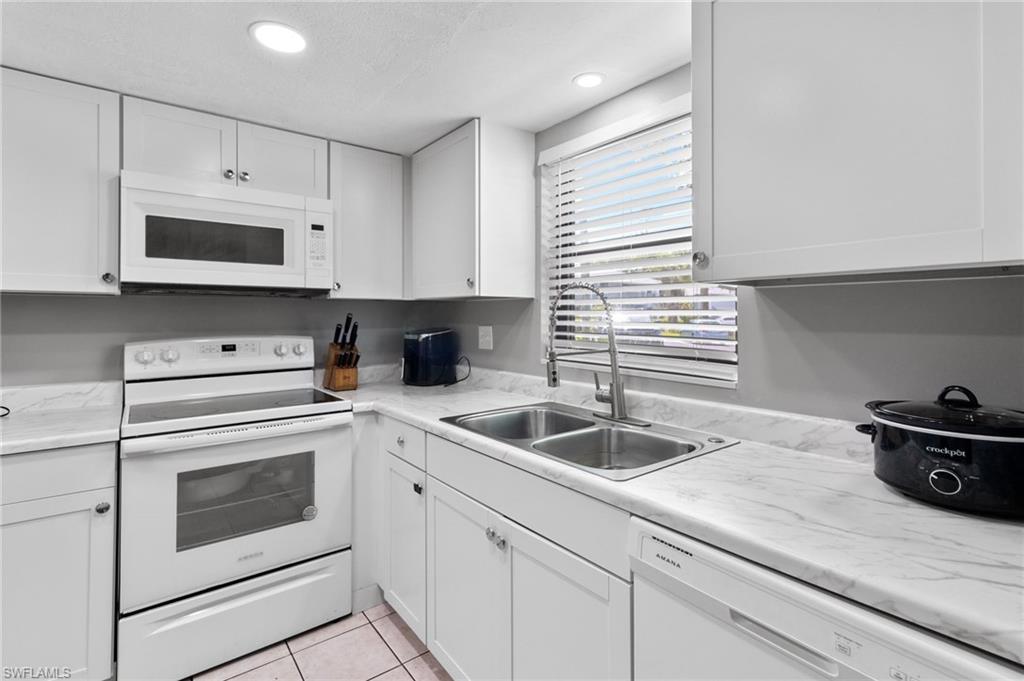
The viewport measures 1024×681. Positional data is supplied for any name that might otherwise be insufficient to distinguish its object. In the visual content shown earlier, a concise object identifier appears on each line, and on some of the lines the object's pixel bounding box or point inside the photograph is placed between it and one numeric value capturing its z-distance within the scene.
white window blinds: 1.66
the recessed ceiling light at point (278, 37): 1.45
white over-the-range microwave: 1.81
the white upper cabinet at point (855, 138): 0.80
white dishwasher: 0.64
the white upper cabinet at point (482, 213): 2.10
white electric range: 1.62
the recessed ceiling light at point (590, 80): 1.72
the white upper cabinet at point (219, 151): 1.89
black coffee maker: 2.52
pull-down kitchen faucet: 1.67
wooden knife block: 2.45
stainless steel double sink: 1.44
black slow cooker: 0.81
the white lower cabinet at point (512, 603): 1.10
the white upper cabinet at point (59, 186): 1.67
